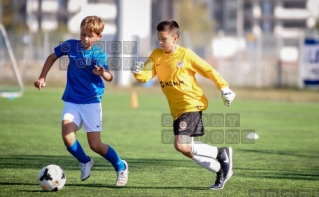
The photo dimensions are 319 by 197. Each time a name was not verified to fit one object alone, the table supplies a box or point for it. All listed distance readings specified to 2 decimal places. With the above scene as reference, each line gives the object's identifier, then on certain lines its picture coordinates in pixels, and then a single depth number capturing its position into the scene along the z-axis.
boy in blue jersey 16.16
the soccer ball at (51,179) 15.09
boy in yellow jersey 16.14
